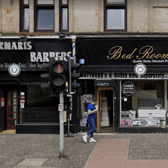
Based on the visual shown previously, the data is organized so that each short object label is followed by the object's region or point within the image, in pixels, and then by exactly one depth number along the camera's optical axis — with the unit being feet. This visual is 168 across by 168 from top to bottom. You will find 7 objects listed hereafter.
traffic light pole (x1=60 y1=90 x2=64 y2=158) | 28.68
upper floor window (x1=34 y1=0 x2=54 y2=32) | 45.19
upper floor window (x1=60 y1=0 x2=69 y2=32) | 44.93
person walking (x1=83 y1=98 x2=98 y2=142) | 36.31
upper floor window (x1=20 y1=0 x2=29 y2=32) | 45.60
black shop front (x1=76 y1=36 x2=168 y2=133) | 43.11
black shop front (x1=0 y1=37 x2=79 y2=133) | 44.01
